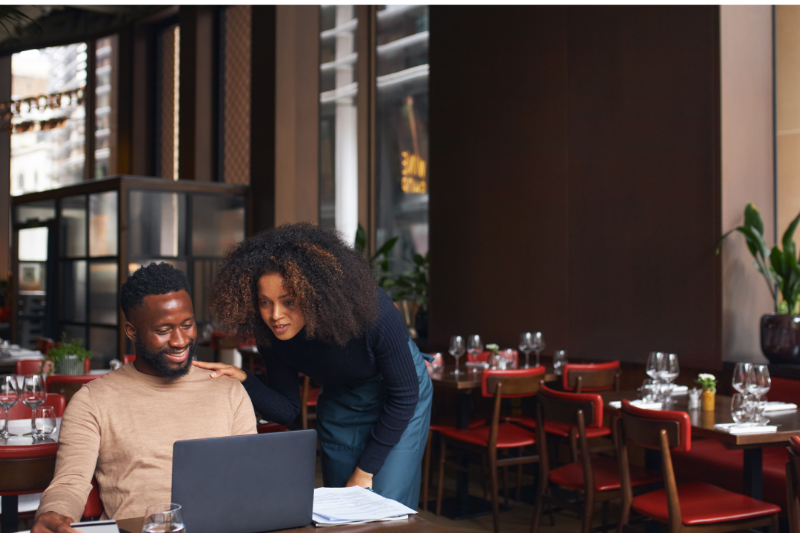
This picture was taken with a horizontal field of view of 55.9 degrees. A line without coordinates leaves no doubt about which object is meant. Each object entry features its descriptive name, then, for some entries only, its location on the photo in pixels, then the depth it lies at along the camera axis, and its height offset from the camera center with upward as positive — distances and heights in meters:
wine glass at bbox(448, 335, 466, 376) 4.77 -0.50
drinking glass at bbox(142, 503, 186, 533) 1.13 -0.38
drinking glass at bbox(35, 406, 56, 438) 2.38 -0.49
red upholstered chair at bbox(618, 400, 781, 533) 2.63 -0.87
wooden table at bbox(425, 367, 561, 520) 4.18 -0.89
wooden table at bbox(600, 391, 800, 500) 2.65 -0.61
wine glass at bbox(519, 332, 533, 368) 4.82 -0.49
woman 1.79 -0.22
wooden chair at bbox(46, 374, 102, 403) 3.59 -0.55
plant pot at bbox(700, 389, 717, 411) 3.18 -0.56
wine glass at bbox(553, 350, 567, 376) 4.50 -0.56
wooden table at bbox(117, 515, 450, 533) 1.41 -0.49
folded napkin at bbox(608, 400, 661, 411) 3.21 -0.60
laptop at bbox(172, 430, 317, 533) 1.26 -0.37
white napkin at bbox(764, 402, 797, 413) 3.17 -0.59
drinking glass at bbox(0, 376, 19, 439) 2.53 -0.45
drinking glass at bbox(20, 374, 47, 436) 2.55 -0.43
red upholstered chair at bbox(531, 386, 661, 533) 3.06 -0.88
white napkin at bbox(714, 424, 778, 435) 2.67 -0.58
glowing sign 6.97 +0.87
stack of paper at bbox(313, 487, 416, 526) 1.46 -0.49
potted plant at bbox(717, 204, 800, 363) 3.89 -0.11
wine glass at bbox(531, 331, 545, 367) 4.83 -0.48
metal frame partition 7.04 +0.30
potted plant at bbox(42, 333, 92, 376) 4.20 -0.51
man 1.62 -0.32
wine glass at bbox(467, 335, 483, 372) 5.00 -0.53
